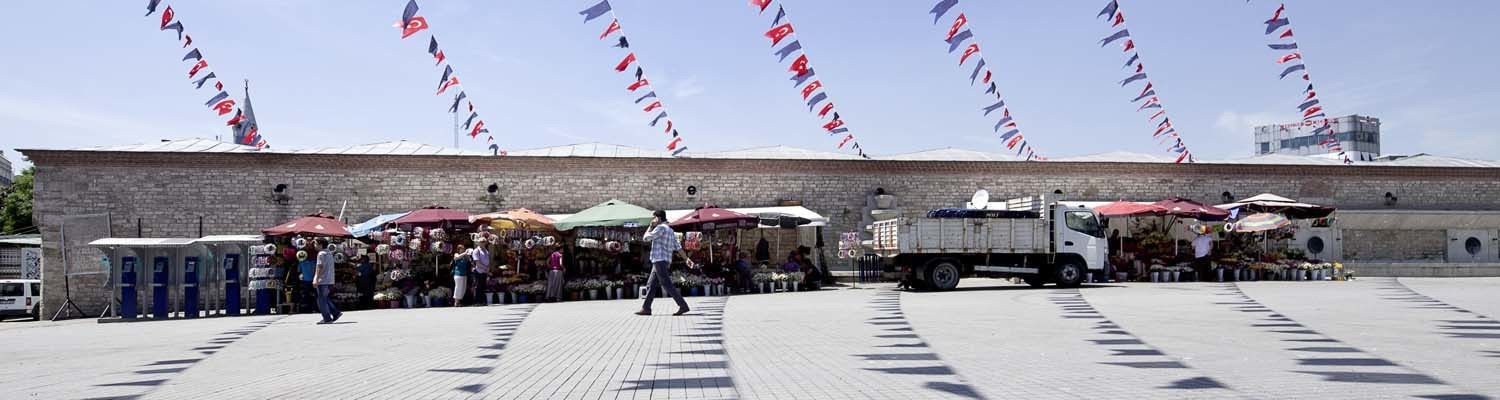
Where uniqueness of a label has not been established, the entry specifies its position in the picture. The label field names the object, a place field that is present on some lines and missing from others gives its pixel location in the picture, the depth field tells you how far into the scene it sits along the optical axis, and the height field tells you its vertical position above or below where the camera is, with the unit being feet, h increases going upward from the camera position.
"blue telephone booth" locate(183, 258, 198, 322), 64.03 -2.50
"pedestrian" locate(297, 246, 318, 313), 65.26 -1.98
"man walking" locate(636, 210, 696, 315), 46.62 -0.43
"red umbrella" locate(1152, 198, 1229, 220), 84.89 +2.35
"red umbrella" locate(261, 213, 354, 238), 66.39 +0.95
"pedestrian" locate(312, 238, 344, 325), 53.01 -1.90
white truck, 71.92 -0.24
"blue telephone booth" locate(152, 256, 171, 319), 63.52 -2.42
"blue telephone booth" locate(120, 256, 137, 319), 63.26 -2.52
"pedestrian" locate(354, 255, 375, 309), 68.90 -2.36
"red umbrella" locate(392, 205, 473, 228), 71.31 +1.63
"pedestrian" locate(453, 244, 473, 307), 68.03 -1.92
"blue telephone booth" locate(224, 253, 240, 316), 66.03 -2.36
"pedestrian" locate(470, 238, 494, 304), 68.28 -1.69
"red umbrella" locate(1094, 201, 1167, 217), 84.23 +2.37
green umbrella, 73.97 +1.73
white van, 88.99 -4.27
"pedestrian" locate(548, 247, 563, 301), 70.74 -2.07
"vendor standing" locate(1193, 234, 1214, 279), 83.66 -0.98
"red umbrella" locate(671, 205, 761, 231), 73.92 +1.49
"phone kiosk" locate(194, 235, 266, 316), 66.39 -1.37
